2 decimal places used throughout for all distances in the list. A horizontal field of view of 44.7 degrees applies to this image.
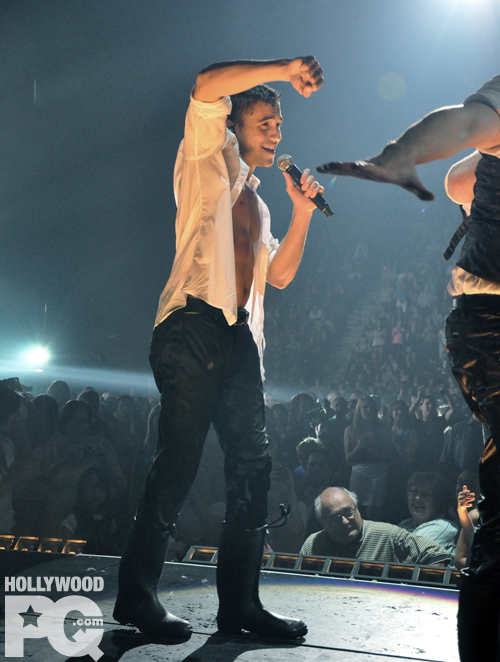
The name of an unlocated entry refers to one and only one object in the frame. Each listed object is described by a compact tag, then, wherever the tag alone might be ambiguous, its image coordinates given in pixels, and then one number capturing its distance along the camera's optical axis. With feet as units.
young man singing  4.66
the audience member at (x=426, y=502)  10.36
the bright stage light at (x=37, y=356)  26.22
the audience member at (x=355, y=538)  8.90
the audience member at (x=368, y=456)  11.59
